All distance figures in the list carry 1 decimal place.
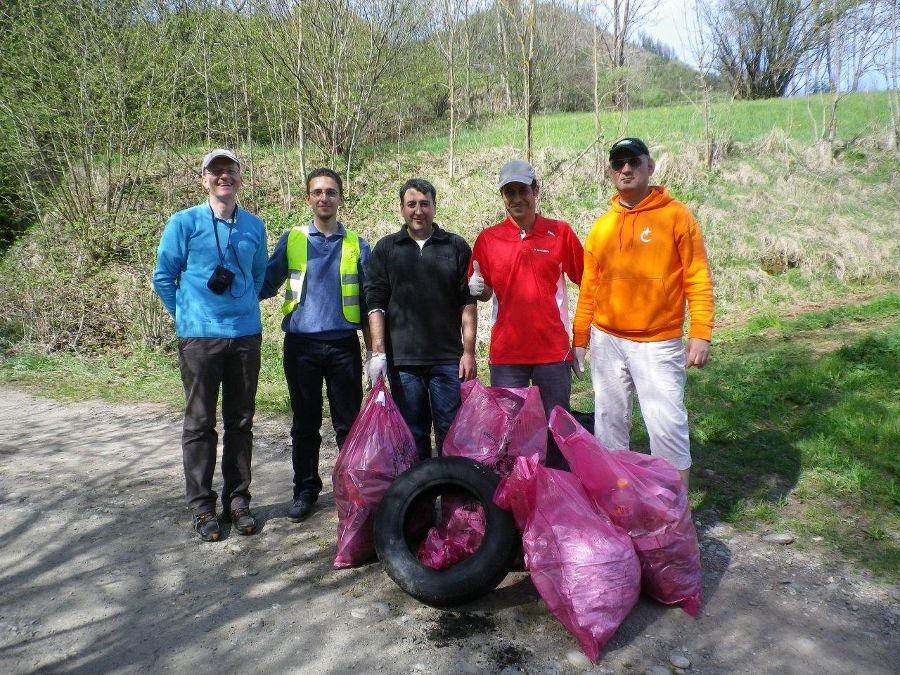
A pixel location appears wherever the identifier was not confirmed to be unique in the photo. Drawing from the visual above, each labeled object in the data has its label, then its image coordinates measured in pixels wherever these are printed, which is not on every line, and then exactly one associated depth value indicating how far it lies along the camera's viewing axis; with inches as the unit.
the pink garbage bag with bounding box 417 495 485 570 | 118.4
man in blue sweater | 133.7
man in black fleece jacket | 137.0
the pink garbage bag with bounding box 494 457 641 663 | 96.5
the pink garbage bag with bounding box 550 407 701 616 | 104.7
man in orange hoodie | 121.1
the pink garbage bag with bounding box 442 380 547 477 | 124.9
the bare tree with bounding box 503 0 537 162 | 361.3
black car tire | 106.2
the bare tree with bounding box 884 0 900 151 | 642.8
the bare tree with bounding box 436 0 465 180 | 538.3
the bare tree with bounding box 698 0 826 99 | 880.2
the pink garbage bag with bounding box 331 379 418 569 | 125.4
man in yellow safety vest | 143.4
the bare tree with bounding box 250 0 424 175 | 479.8
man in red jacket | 133.4
